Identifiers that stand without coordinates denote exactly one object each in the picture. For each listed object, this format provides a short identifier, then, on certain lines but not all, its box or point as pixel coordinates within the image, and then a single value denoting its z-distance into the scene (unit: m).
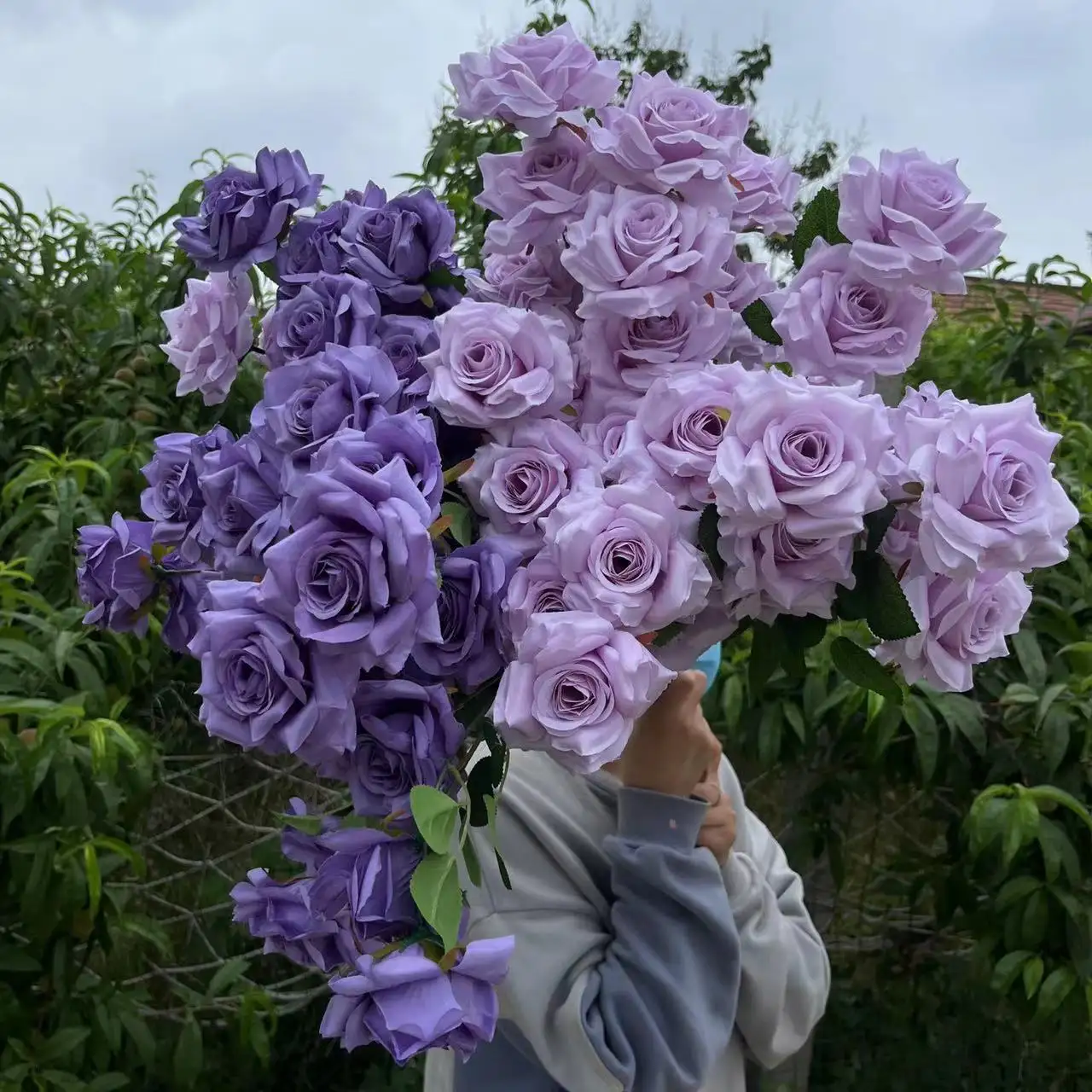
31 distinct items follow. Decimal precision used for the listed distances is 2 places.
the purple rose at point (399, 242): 0.63
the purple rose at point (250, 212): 0.66
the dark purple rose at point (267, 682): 0.46
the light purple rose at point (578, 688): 0.46
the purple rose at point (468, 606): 0.51
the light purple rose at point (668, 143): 0.58
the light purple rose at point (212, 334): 0.70
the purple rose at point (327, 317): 0.59
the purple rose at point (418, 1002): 0.46
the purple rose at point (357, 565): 0.44
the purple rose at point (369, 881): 0.49
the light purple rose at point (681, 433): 0.51
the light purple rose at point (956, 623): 0.52
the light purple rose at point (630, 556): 0.48
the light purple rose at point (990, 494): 0.47
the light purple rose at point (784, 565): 0.49
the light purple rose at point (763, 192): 0.65
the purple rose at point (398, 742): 0.49
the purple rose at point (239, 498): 0.53
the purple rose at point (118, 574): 0.65
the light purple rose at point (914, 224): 0.54
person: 0.85
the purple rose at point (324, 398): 0.51
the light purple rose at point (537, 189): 0.62
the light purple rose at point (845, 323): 0.55
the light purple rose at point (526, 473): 0.54
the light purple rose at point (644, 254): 0.55
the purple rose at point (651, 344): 0.57
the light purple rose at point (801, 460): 0.46
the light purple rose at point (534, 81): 0.62
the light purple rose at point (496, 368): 0.54
